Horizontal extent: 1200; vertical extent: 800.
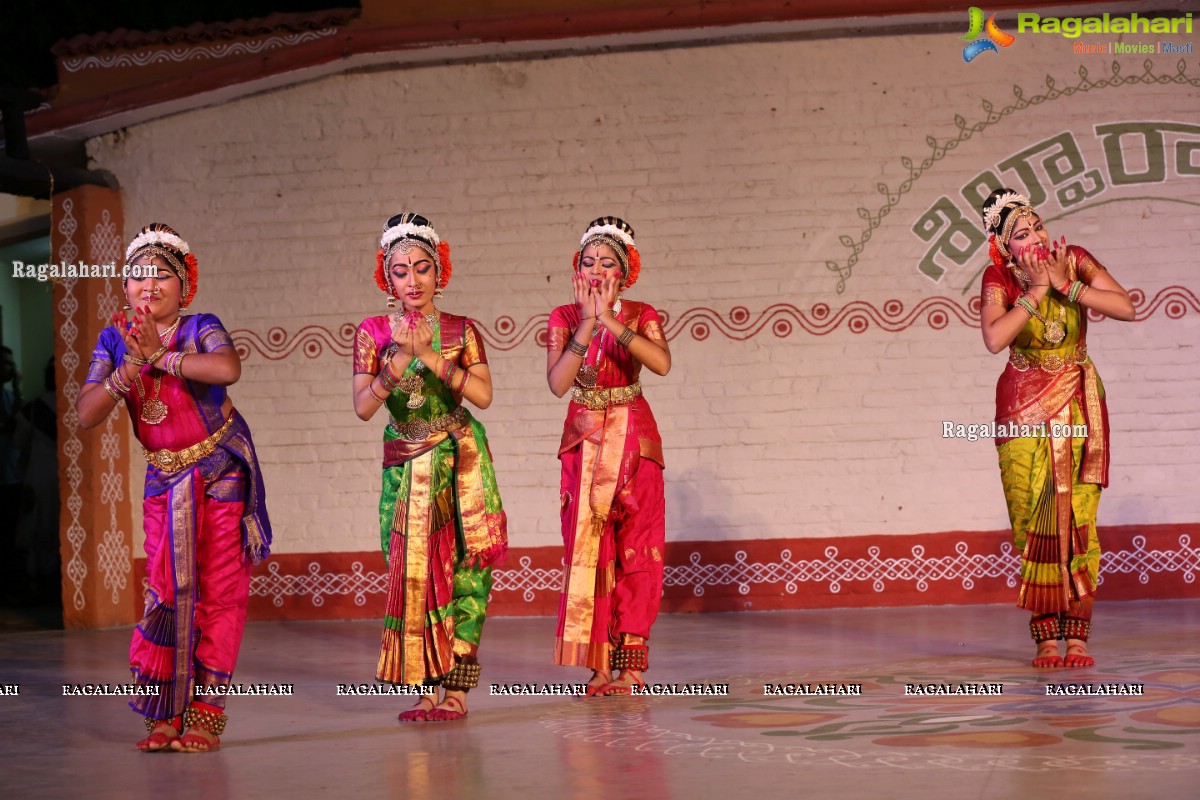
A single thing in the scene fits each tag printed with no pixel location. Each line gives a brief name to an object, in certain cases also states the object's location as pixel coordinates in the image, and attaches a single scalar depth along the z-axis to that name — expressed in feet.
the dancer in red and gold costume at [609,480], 17.30
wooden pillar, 26.71
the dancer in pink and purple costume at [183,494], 14.58
